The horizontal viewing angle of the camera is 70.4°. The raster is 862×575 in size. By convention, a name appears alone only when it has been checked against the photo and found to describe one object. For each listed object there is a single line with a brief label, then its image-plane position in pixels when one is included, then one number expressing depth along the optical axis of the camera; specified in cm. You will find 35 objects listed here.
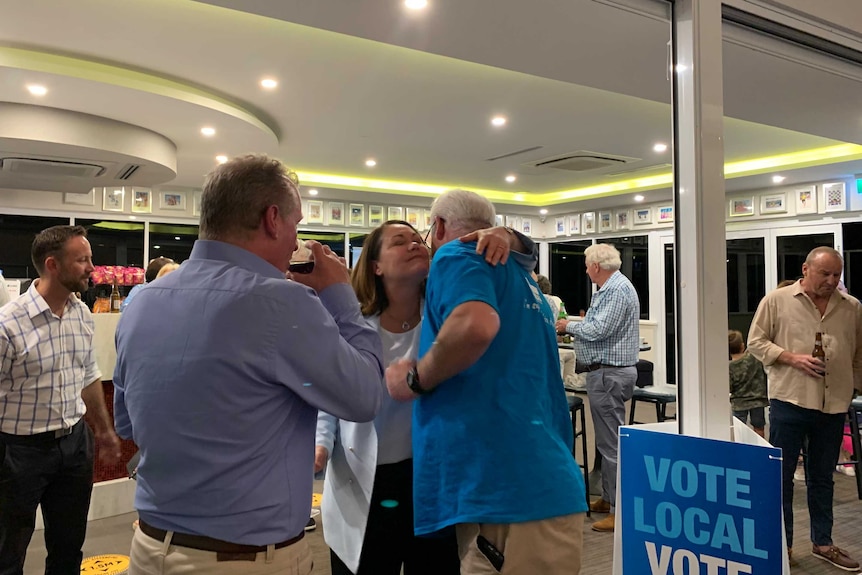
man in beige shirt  300
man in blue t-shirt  119
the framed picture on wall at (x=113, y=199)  701
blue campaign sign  134
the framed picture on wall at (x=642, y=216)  852
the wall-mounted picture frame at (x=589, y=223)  926
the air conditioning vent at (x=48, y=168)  487
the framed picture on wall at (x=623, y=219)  874
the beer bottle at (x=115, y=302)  434
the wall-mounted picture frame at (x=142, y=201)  719
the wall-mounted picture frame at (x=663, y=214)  802
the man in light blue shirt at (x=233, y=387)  102
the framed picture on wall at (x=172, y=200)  735
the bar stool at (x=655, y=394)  389
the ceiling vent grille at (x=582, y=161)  632
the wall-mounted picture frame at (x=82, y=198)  679
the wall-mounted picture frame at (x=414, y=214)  873
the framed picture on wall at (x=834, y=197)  659
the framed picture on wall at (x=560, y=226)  974
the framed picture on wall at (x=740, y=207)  738
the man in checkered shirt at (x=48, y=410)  220
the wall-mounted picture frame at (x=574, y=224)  950
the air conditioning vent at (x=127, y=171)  509
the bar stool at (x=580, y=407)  383
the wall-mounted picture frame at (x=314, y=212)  817
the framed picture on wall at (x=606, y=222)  898
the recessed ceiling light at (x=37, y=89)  377
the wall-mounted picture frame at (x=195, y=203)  729
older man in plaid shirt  366
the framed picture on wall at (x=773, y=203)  708
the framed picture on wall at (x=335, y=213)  836
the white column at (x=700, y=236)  156
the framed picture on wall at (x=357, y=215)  856
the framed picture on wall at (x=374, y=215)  870
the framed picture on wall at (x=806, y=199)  685
